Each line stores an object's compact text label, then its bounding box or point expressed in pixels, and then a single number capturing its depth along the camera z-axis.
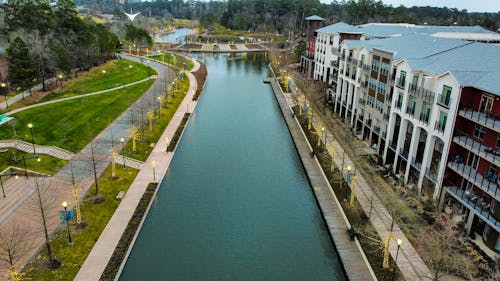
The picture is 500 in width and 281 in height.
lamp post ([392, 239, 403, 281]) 24.14
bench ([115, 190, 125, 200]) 33.28
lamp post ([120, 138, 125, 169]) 40.70
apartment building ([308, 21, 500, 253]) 28.12
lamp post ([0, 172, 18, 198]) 32.58
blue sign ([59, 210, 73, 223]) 27.96
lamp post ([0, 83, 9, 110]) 50.19
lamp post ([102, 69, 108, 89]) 67.12
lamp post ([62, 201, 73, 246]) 26.81
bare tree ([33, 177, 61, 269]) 24.88
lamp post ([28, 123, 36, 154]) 39.19
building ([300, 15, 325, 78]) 83.38
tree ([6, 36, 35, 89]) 51.45
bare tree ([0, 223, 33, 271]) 24.72
